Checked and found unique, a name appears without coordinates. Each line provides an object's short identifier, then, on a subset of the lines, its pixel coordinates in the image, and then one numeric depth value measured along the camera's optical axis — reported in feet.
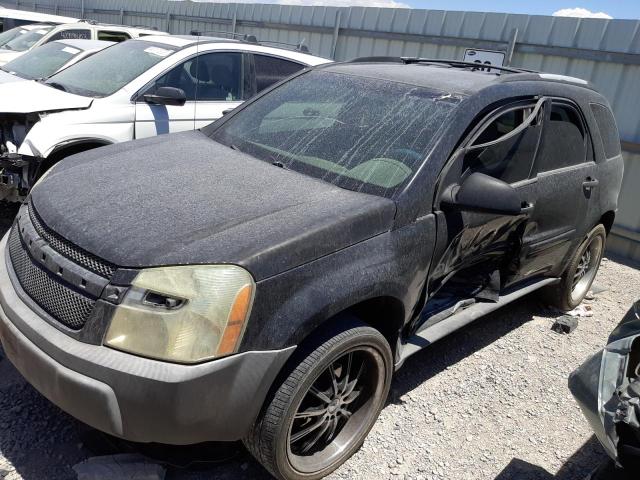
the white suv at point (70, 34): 31.17
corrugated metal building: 21.97
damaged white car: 15.17
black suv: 6.98
